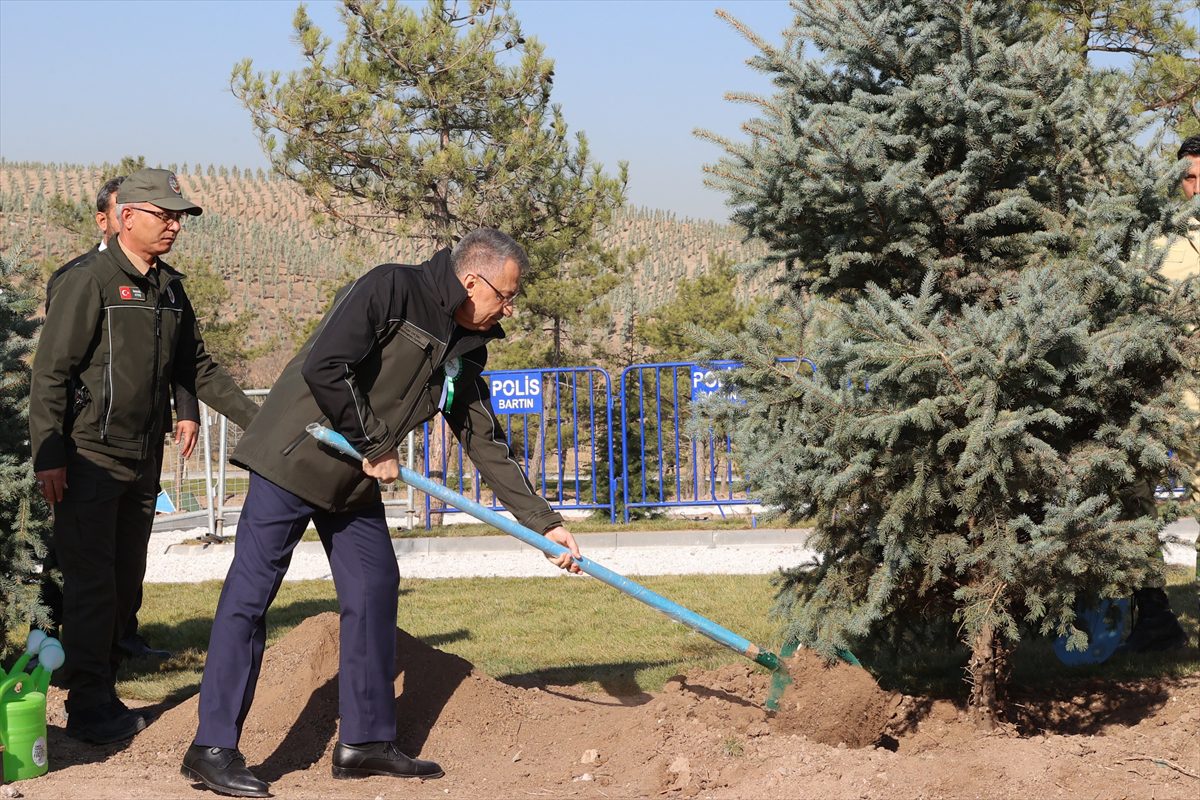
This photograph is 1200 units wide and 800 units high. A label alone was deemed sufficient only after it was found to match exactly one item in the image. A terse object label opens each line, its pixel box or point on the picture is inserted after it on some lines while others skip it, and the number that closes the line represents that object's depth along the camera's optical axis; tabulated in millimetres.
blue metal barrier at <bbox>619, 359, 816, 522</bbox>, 11820
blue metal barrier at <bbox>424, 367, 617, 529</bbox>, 12102
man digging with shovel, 3877
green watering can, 3975
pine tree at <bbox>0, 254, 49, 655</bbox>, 4797
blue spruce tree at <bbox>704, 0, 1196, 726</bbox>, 3910
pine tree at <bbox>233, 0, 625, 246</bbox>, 12680
